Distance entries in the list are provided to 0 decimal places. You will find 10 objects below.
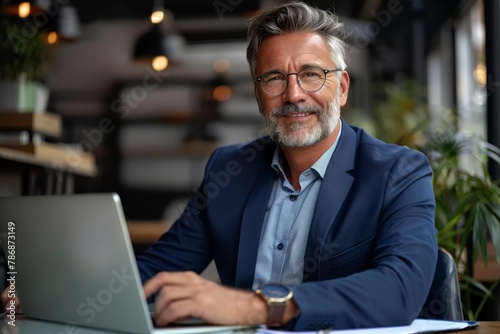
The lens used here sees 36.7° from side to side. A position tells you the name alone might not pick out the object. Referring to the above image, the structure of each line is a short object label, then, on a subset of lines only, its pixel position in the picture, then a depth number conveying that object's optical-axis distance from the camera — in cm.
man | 168
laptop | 123
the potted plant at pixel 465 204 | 267
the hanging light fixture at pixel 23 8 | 582
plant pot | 525
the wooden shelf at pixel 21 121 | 520
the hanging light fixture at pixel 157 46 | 754
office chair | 179
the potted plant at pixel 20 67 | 526
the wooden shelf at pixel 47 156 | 480
